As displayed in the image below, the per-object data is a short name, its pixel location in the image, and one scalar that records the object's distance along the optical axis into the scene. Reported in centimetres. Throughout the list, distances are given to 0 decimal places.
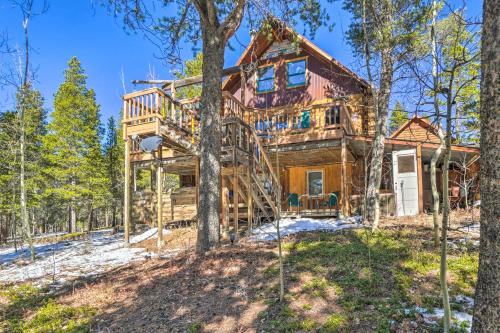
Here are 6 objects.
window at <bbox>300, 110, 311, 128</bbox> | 1416
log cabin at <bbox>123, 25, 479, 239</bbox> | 1007
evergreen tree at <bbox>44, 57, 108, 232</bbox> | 2178
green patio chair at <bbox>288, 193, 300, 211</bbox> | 1355
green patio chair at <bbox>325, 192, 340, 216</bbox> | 1253
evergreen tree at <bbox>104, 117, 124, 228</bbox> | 2514
